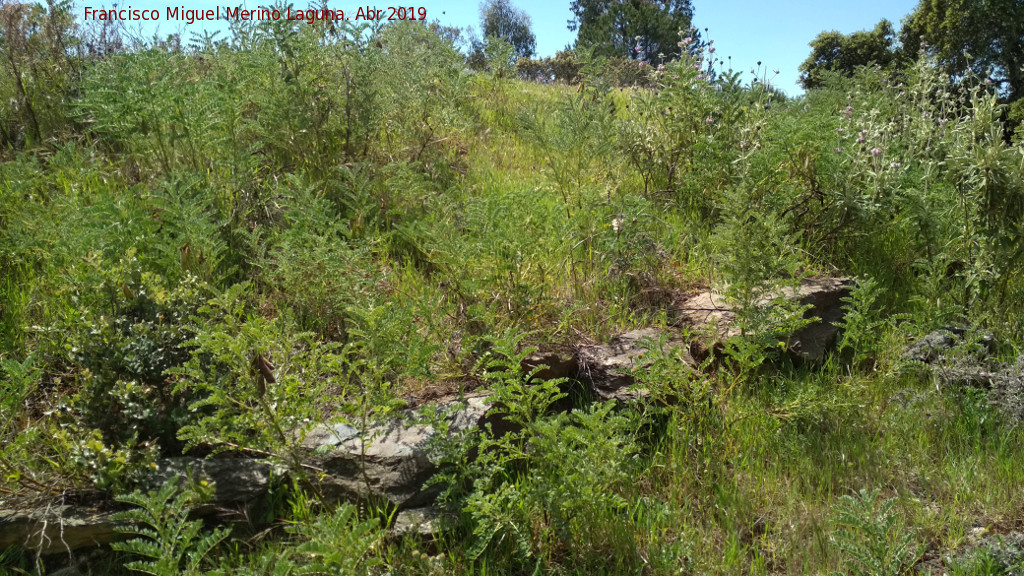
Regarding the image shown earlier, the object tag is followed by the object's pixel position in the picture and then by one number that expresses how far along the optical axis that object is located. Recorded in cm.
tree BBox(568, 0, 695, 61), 4281
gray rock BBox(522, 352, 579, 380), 355
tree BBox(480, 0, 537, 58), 5272
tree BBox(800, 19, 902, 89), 2464
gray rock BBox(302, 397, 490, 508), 296
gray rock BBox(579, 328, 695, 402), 347
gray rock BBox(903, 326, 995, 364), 377
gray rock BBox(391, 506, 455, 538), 282
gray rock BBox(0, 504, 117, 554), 276
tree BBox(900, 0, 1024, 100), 2133
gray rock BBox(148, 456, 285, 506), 295
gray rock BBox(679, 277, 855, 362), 394
